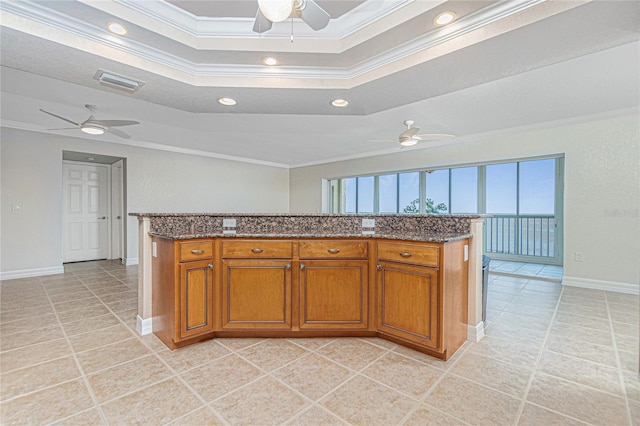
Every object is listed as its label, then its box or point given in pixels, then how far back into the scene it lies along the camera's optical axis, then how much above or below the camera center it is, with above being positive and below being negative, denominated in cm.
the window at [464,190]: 721 +53
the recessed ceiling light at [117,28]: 209 +131
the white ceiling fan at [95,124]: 379 +111
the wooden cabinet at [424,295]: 213 -65
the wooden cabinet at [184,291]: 227 -65
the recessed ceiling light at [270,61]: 253 +130
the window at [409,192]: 774 +51
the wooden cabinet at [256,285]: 247 -63
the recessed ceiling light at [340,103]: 308 +115
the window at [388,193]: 816 +50
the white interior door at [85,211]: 586 -3
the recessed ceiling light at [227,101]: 308 +116
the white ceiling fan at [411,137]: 414 +108
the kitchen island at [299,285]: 231 -61
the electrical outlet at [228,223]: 299 -13
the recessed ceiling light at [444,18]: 194 +129
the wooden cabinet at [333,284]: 248 -62
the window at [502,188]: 683 +55
